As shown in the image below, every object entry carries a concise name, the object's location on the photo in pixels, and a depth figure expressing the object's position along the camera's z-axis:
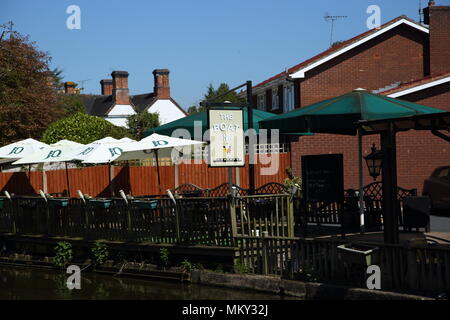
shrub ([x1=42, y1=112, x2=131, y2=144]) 31.55
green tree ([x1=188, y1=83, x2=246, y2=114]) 58.76
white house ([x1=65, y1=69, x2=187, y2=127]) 65.94
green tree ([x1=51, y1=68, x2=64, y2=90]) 77.31
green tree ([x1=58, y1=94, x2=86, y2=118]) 61.49
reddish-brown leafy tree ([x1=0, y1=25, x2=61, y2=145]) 35.59
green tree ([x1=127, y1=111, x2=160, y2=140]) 52.59
